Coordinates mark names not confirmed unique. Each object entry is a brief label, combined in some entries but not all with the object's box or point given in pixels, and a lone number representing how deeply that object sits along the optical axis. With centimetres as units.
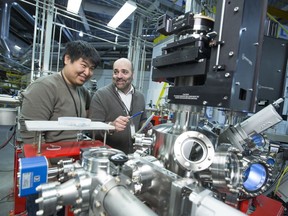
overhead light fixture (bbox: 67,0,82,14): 277
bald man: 140
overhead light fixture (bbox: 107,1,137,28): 282
